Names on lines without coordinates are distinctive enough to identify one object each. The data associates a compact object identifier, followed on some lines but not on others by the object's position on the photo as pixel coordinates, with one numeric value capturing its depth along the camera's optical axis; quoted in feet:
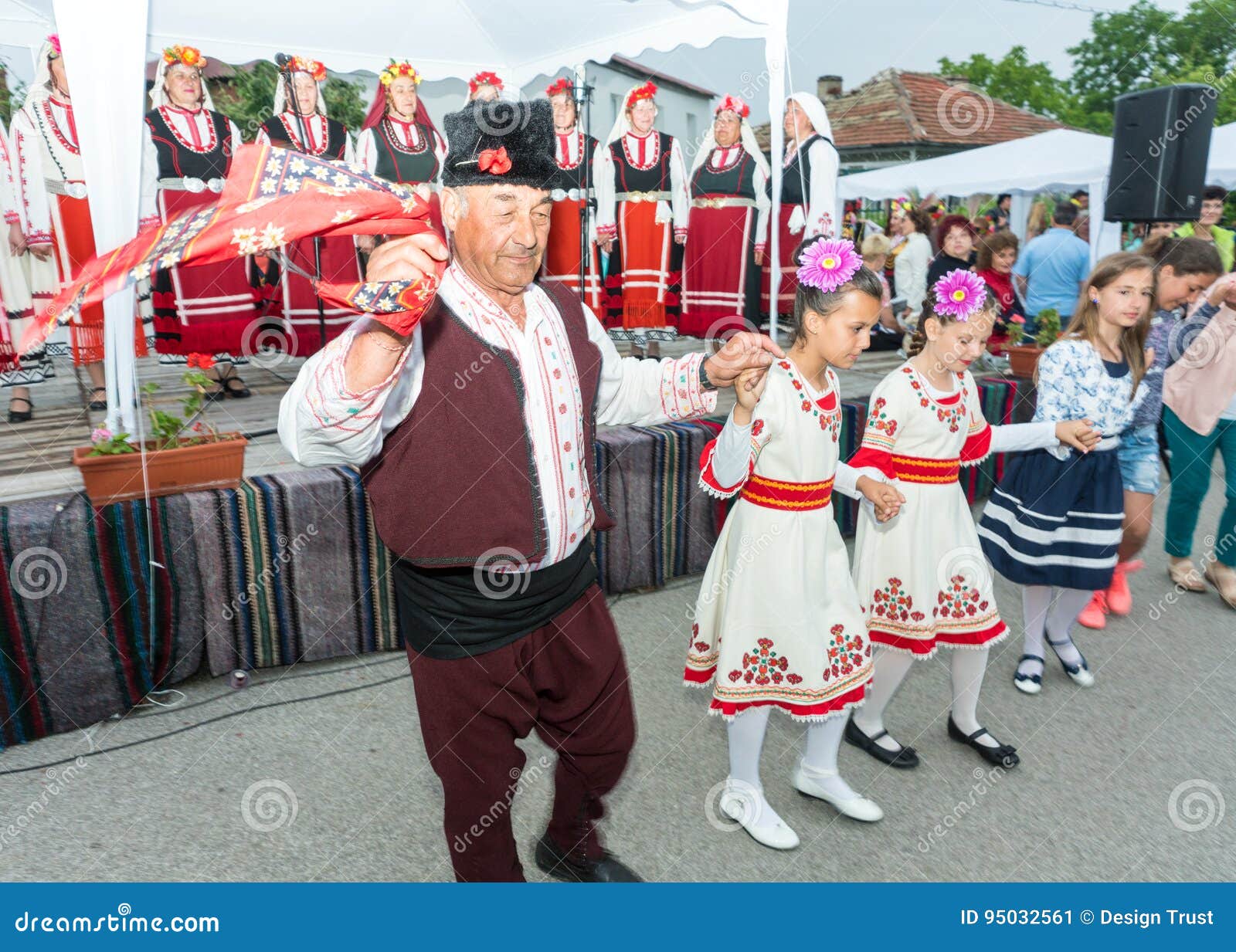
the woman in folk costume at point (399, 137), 20.15
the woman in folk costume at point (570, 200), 20.68
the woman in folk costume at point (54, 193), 15.48
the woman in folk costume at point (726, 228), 20.74
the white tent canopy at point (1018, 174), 33.68
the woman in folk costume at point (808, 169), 18.75
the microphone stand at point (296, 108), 19.67
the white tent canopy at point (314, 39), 10.62
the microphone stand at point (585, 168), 21.24
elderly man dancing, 5.12
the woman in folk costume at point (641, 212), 20.85
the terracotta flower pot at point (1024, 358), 18.01
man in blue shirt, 23.59
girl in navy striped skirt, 9.91
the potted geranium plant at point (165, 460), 9.14
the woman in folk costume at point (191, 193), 16.67
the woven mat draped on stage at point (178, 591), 8.79
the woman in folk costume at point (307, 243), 19.62
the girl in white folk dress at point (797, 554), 7.27
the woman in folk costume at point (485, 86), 19.93
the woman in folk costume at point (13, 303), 16.06
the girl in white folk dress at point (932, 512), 8.40
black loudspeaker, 14.83
